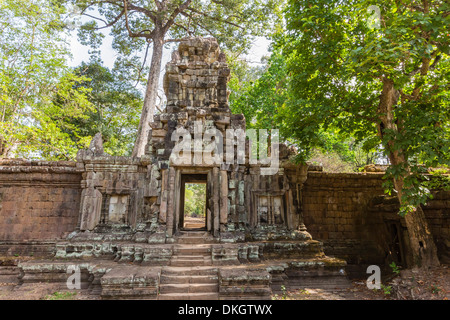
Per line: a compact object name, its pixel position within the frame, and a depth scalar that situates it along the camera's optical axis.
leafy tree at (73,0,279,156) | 14.22
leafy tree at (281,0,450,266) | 4.99
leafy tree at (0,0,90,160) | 11.20
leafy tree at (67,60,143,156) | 17.38
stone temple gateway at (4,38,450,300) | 6.19
